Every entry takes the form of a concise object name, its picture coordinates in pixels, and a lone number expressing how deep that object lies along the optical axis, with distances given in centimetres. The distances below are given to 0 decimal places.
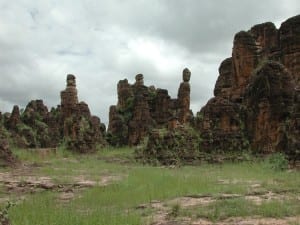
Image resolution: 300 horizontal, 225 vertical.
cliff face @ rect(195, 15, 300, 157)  1798
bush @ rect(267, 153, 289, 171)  1404
